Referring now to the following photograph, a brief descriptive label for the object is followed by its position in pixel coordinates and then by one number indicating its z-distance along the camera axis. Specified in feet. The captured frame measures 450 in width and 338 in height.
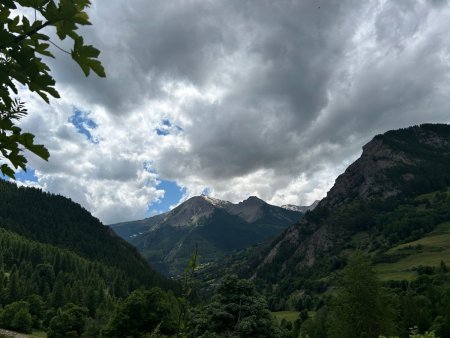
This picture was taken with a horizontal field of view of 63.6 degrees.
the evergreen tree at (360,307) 164.35
